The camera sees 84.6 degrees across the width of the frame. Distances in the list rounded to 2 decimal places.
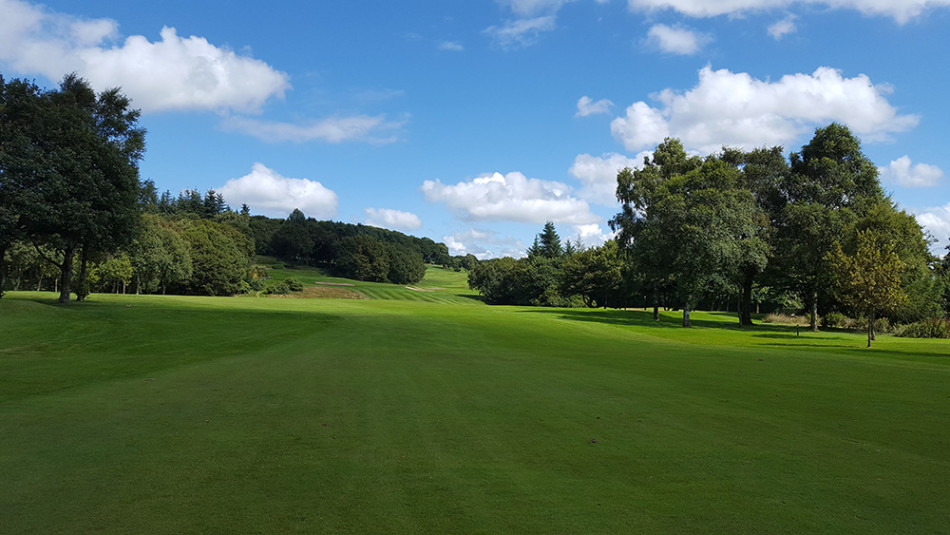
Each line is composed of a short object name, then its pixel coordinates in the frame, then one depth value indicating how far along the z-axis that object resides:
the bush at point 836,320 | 54.16
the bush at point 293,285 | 105.00
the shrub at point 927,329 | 41.26
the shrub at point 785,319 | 60.47
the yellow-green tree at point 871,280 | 29.39
